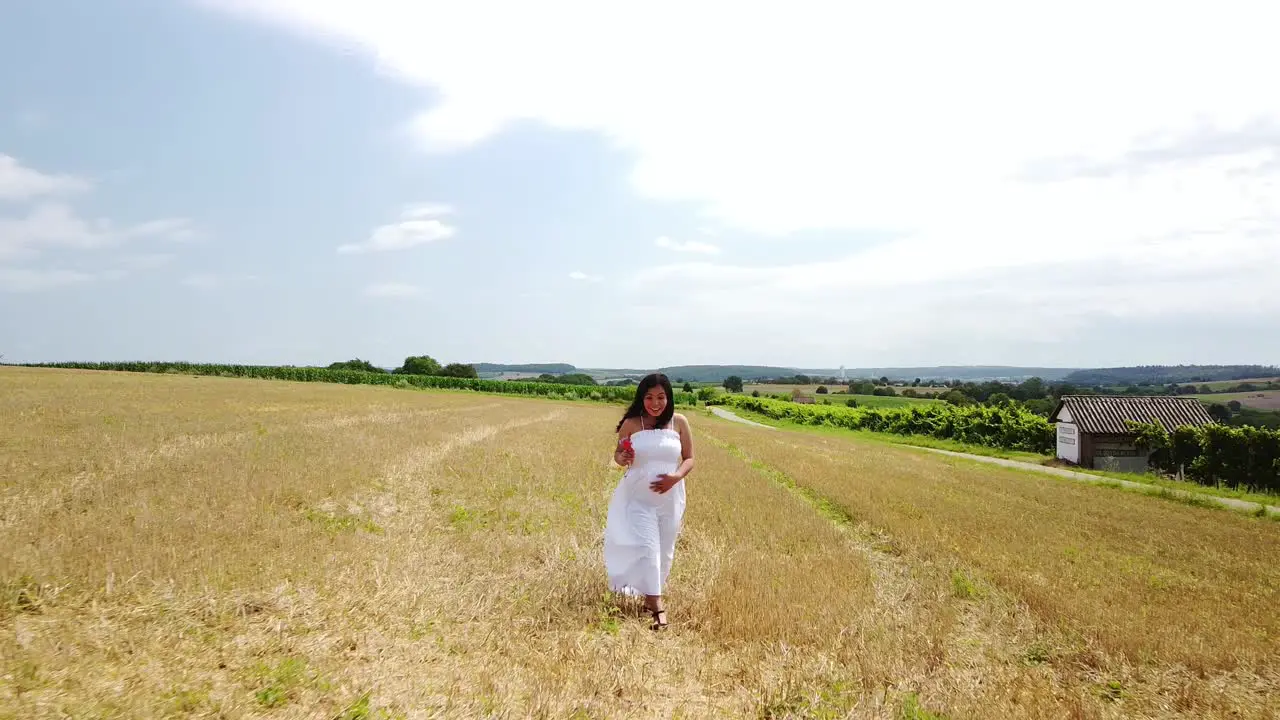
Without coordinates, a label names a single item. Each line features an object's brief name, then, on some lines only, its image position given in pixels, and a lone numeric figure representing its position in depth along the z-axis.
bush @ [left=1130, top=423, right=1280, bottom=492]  29.30
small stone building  42.38
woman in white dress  6.88
